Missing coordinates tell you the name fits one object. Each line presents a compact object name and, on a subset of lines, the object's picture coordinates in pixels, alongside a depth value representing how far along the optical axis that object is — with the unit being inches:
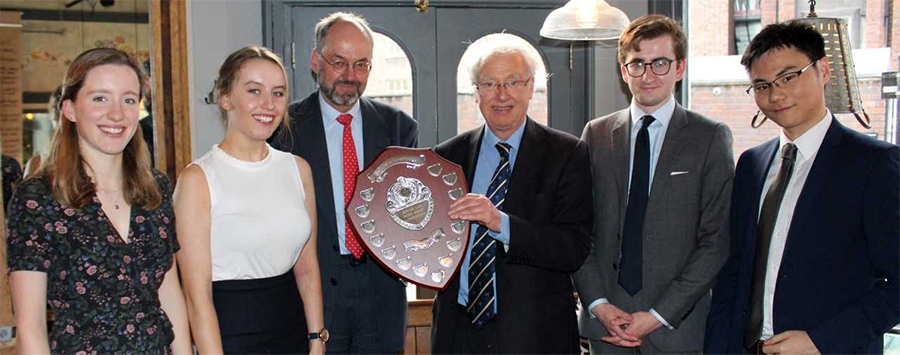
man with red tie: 107.3
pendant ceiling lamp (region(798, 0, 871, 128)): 112.0
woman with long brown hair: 76.9
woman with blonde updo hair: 88.6
